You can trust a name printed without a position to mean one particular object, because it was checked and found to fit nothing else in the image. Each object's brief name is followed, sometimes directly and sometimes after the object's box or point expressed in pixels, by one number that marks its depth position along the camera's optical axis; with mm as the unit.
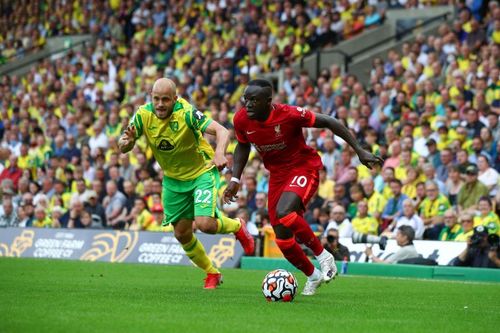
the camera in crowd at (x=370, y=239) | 18469
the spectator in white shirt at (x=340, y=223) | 19391
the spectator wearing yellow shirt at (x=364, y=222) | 19469
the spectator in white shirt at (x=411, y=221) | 18688
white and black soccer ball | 10922
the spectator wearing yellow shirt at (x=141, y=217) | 22688
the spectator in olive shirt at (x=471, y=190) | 18859
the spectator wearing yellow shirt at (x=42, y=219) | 25047
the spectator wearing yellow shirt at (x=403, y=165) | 20672
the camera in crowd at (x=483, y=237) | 16906
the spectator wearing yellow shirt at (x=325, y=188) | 21359
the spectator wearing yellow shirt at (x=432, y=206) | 18969
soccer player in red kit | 11508
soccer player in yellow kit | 12273
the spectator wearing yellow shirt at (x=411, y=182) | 20125
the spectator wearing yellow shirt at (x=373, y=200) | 19984
